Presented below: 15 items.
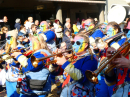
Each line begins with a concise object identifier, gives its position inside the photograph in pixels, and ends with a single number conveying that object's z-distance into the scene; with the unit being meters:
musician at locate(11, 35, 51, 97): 3.59
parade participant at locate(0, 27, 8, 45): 7.94
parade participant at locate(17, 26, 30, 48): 5.22
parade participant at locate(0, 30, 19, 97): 4.77
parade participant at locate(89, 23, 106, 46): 5.35
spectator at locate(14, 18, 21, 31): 8.79
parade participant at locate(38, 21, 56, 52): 6.63
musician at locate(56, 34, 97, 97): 2.88
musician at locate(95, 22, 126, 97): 4.11
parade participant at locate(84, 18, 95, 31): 6.16
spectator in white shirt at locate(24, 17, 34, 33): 8.69
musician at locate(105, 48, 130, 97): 2.85
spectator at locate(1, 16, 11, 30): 8.71
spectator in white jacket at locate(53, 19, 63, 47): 8.78
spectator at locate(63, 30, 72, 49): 7.08
